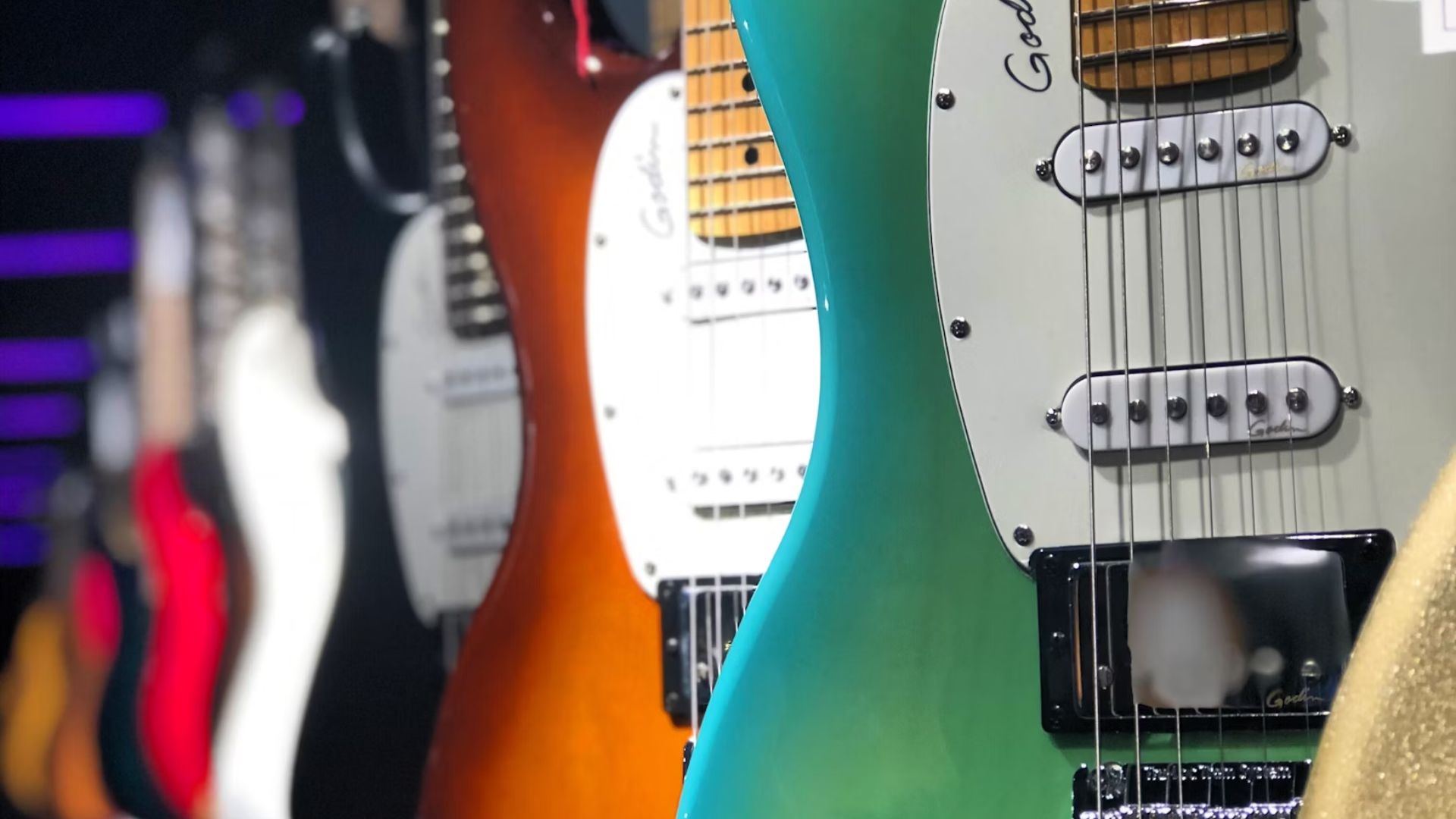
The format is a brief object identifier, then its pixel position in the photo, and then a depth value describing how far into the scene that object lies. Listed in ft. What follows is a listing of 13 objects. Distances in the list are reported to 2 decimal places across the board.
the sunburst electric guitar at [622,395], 3.41
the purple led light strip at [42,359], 5.23
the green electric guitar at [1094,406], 2.09
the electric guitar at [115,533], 5.17
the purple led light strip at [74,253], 5.22
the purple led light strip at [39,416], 5.20
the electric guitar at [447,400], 4.32
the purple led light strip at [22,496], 5.21
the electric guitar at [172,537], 4.87
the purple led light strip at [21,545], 5.19
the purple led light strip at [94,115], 5.22
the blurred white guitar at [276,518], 4.78
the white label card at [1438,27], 2.23
